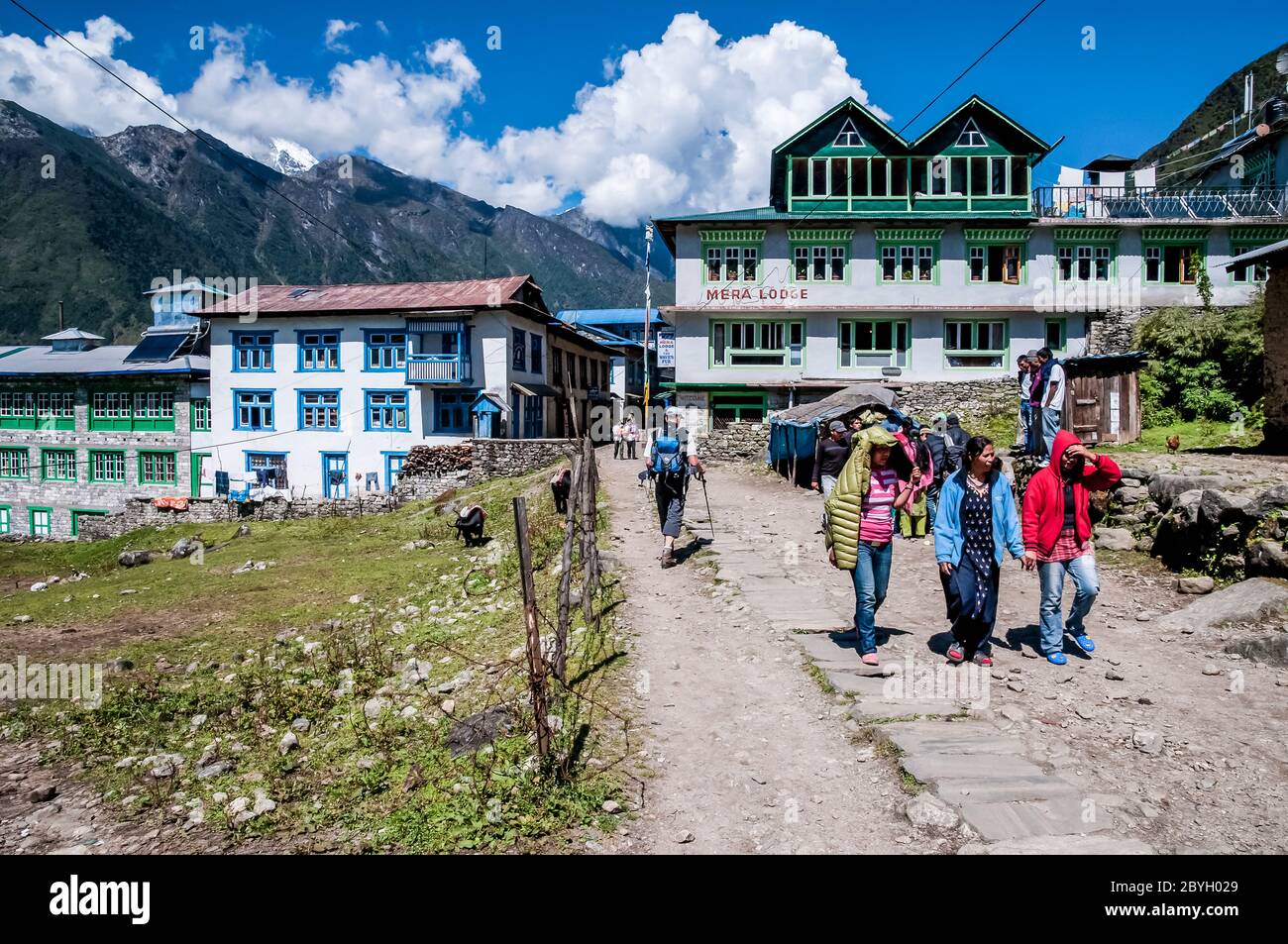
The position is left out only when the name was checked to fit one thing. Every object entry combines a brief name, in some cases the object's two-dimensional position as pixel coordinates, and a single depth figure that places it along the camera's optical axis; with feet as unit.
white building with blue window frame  110.42
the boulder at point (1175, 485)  33.94
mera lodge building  103.40
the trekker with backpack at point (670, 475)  35.73
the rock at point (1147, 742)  16.76
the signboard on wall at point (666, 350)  117.19
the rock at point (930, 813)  14.23
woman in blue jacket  21.76
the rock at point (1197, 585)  28.91
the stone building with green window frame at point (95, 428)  123.44
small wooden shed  67.41
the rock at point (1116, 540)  35.65
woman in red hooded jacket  22.07
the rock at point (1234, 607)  23.97
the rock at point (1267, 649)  21.33
